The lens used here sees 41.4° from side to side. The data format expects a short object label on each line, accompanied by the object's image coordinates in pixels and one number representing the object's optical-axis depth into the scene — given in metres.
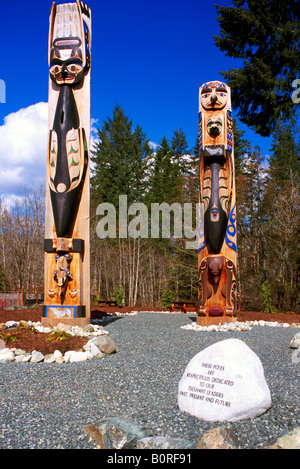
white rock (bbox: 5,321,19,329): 8.45
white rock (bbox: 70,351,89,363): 6.09
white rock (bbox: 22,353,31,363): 6.09
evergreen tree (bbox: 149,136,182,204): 27.34
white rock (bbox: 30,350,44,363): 6.04
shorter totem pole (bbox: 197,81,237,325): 9.85
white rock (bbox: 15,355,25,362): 6.11
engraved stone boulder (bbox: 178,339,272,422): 3.52
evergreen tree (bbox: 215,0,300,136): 15.75
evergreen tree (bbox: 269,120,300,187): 25.10
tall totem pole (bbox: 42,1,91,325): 8.82
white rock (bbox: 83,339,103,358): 6.38
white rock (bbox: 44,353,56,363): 6.03
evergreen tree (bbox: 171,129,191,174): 31.45
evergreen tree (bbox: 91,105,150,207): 26.83
